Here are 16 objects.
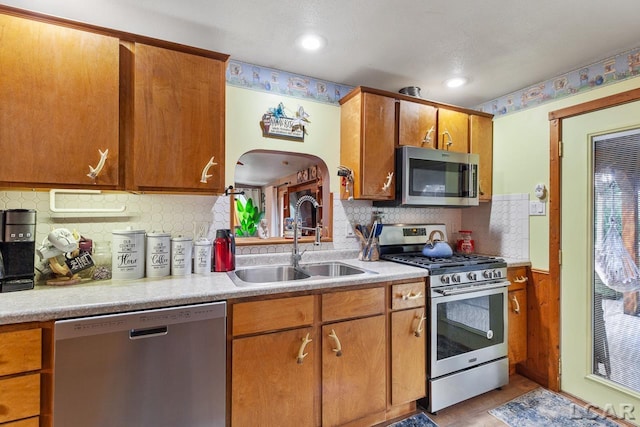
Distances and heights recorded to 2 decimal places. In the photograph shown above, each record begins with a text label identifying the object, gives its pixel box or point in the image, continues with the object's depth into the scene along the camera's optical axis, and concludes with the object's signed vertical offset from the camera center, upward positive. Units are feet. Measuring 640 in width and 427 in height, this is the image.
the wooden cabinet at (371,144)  7.35 +1.77
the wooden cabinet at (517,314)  7.91 -2.43
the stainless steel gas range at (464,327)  6.59 -2.43
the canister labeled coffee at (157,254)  5.74 -0.69
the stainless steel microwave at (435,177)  7.57 +1.05
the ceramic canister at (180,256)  5.90 -0.73
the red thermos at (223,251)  6.37 -0.70
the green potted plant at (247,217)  7.87 +0.01
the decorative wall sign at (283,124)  7.23 +2.21
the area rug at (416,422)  6.27 -4.13
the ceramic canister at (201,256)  6.10 -0.76
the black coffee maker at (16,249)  4.74 -0.52
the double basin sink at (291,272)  6.73 -1.21
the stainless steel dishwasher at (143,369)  4.03 -2.12
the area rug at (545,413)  6.30 -4.10
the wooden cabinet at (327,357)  5.04 -2.49
